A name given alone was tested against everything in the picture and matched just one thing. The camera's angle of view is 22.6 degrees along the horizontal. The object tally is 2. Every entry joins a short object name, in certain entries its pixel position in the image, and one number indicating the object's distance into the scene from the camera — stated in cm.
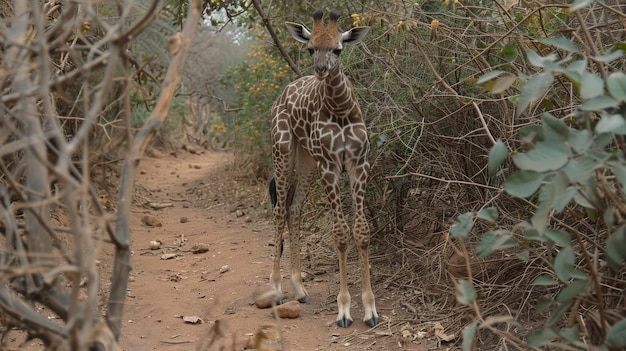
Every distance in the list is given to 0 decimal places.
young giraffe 1102
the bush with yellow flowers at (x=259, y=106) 2039
